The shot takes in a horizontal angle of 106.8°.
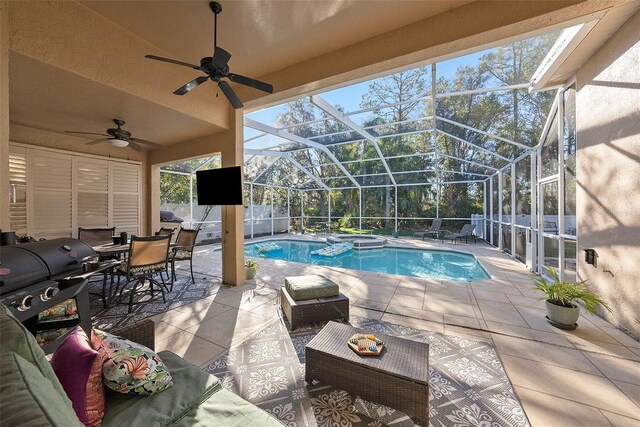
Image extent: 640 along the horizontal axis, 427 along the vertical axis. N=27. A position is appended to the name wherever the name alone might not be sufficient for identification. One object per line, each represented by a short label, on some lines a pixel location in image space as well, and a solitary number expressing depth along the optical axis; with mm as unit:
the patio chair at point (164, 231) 4953
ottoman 2807
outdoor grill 1579
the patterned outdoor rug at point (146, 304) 3113
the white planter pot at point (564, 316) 2729
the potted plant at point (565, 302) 2723
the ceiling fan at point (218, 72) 2531
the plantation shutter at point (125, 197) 5945
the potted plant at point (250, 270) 4699
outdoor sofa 566
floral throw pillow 1181
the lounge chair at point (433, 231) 10732
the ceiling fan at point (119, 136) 4227
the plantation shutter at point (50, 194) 4738
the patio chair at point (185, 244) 4723
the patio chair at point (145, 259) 3465
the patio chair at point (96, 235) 4738
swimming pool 6488
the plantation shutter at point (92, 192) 5383
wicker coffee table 1545
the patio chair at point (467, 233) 9797
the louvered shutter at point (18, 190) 4488
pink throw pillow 1036
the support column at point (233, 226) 4477
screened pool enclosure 4219
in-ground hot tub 9930
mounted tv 4242
